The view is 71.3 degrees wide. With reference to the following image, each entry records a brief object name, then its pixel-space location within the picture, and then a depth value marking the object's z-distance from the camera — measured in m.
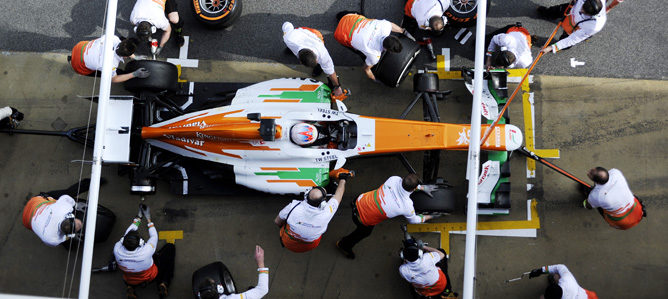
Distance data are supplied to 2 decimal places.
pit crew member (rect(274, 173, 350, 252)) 5.05
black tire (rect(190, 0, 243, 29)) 6.20
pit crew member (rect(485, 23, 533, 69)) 5.74
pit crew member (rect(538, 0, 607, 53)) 5.61
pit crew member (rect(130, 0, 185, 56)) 5.76
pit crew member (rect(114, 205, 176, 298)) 5.23
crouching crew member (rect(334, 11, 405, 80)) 5.61
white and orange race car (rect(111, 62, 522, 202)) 5.44
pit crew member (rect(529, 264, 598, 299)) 5.25
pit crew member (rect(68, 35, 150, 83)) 5.55
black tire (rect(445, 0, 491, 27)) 6.15
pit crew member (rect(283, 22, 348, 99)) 5.61
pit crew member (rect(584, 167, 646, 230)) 5.41
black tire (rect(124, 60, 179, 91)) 5.63
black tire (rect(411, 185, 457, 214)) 5.44
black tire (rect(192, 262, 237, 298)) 5.34
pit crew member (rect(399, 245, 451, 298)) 5.12
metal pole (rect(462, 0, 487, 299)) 3.91
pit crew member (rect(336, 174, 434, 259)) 5.20
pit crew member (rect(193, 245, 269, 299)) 5.11
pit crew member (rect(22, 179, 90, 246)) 5.33
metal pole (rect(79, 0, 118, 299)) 4.21
